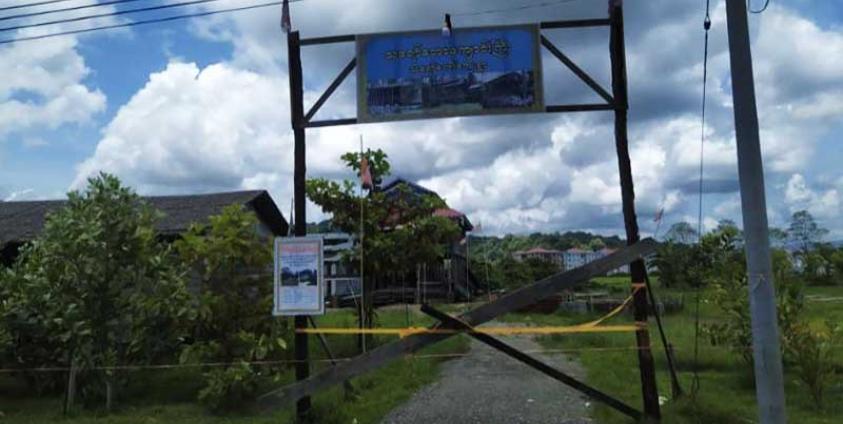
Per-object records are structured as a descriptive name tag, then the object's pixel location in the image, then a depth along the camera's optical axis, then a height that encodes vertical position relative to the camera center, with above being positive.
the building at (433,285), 30.59 +0.44
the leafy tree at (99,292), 10.66 +0.17
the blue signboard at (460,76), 8.30 +2.42
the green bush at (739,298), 10.37 -0.19
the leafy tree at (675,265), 25.12 +0.80
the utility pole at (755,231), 5.44 +0.39
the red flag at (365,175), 10.12 +1.65
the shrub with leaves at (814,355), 9.11 -0.89
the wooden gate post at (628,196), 8.02 +1.01
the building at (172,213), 18.53 +2.51
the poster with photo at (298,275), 8.28 +0.26
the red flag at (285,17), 8.49 +3.19
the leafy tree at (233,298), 10.52 +0.03
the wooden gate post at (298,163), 8.48 +1.53
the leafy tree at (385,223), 12.73 +1.29
